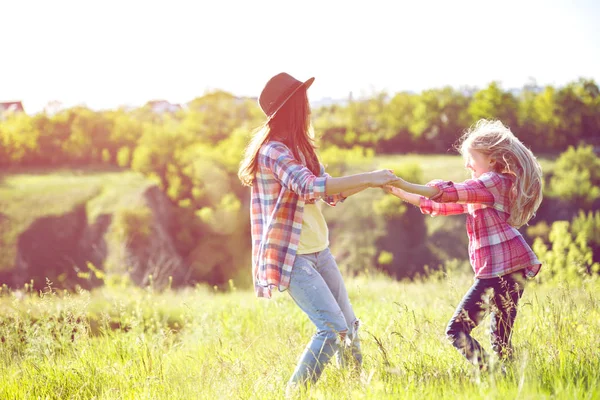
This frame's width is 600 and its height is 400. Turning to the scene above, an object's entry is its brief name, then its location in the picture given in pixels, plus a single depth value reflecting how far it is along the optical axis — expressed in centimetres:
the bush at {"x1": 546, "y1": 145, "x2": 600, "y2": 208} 3638
